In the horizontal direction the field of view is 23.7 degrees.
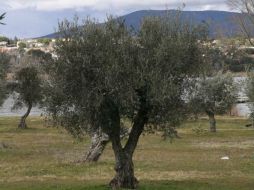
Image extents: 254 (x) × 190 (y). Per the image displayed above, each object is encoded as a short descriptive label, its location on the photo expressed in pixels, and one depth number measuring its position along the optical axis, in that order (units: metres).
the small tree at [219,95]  53.94
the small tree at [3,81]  46.66
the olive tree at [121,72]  16.42
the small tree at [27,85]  57.78
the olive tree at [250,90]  33.79
